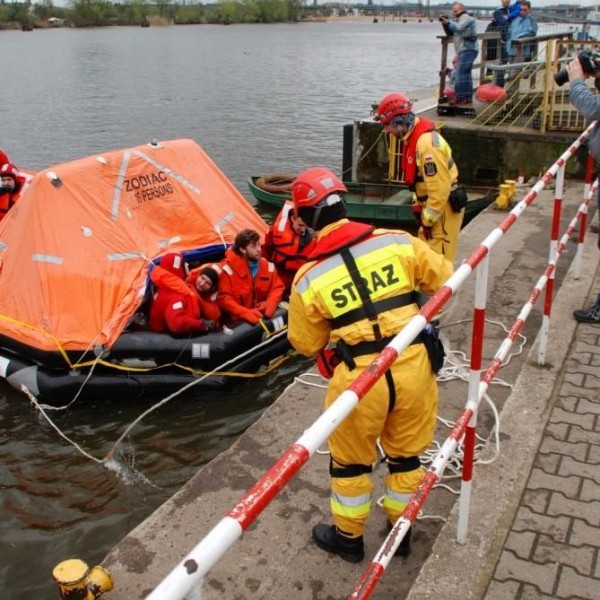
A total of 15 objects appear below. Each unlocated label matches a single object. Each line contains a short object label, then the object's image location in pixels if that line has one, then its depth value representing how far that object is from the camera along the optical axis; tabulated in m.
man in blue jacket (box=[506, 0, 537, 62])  13.60
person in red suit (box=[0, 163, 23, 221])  8.73
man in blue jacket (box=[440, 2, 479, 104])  12.95
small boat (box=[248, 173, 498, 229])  11.34
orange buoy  12.33
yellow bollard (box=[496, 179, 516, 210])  9.28
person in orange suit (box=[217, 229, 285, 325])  6.75
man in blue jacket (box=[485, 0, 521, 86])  13.88
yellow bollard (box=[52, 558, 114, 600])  3.04
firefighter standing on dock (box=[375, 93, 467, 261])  5.39
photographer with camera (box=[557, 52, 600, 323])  4.64
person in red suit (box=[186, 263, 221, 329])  6.70
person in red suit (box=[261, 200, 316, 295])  7.43
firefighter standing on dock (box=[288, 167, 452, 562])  2.89
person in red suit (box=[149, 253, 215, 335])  6.43
